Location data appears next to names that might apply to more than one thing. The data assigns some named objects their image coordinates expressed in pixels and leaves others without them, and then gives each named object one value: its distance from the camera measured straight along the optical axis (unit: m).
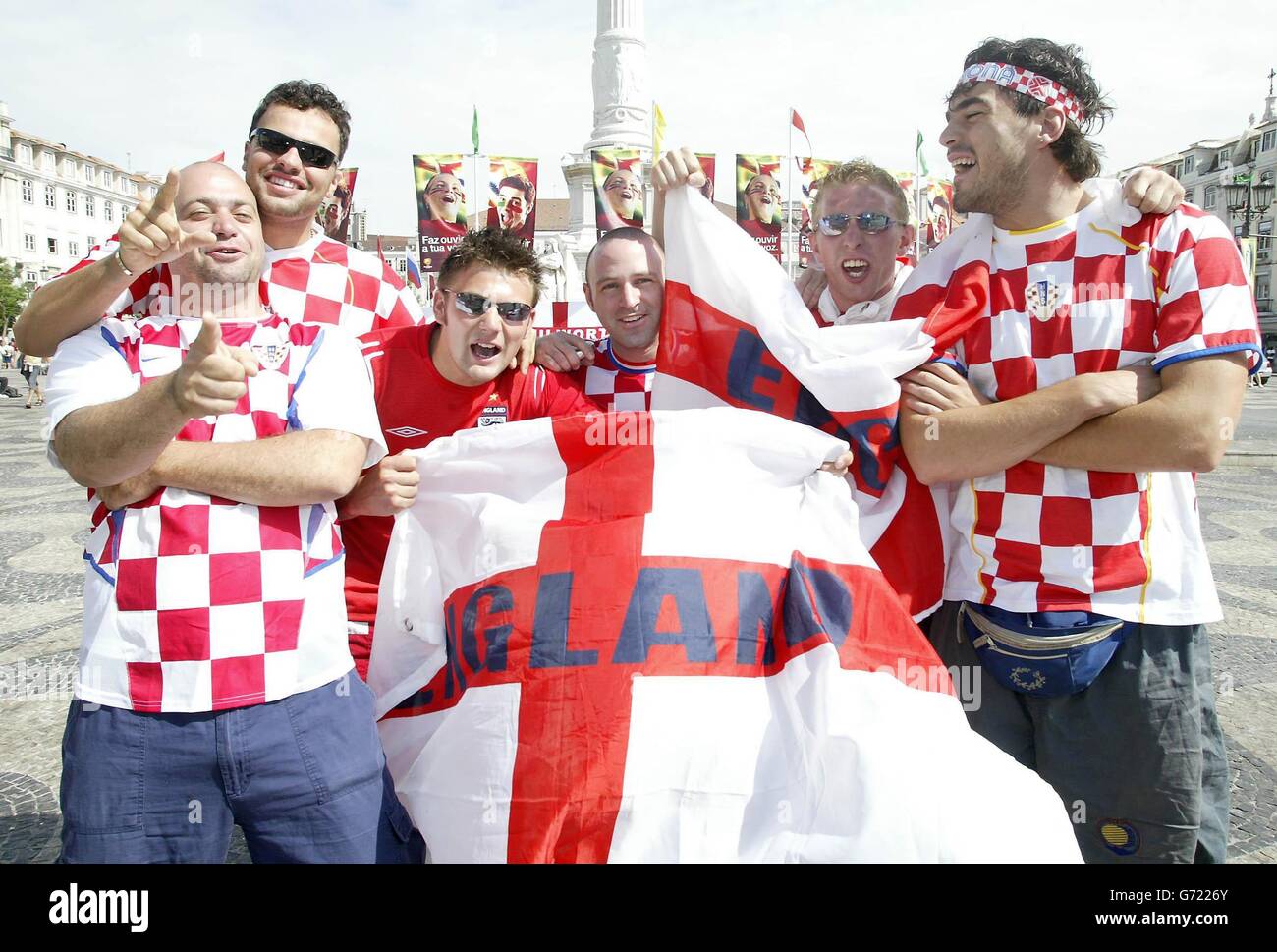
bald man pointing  1.71
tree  40.91
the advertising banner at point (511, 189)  23.11
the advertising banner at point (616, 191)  22.19
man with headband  1.98
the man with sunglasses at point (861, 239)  2.58
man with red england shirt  2.29
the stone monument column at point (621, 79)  30.08
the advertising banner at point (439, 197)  22.44
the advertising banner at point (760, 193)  24.47
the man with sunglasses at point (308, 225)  2.64
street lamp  16.48
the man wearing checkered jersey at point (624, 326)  2.66
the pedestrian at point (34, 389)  20.34
